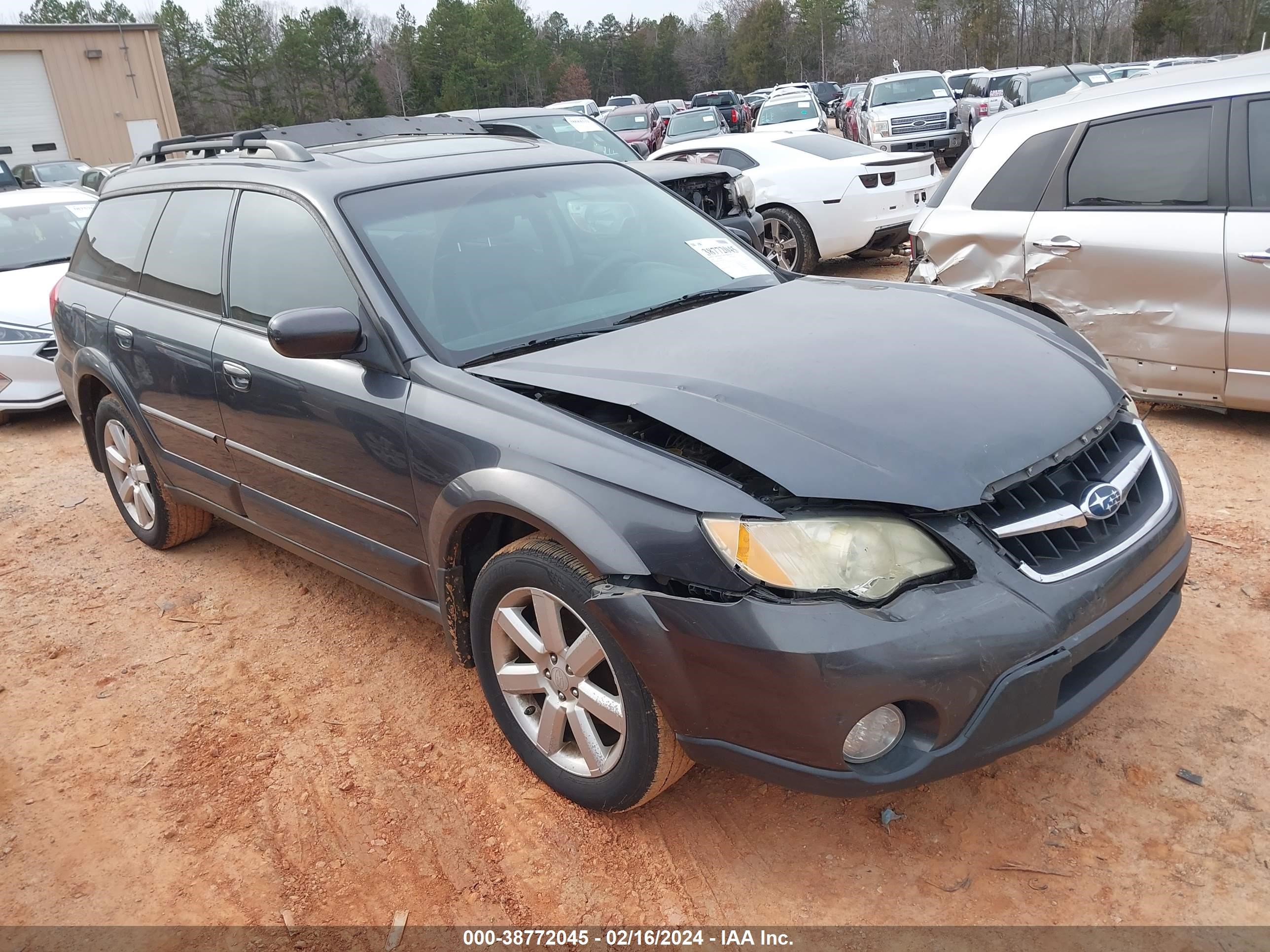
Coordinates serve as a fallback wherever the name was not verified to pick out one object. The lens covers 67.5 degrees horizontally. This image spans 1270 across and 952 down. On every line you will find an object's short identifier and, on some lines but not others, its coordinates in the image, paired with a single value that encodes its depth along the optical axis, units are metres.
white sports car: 8.84
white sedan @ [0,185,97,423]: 7.37
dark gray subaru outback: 2.11
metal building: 31.22
